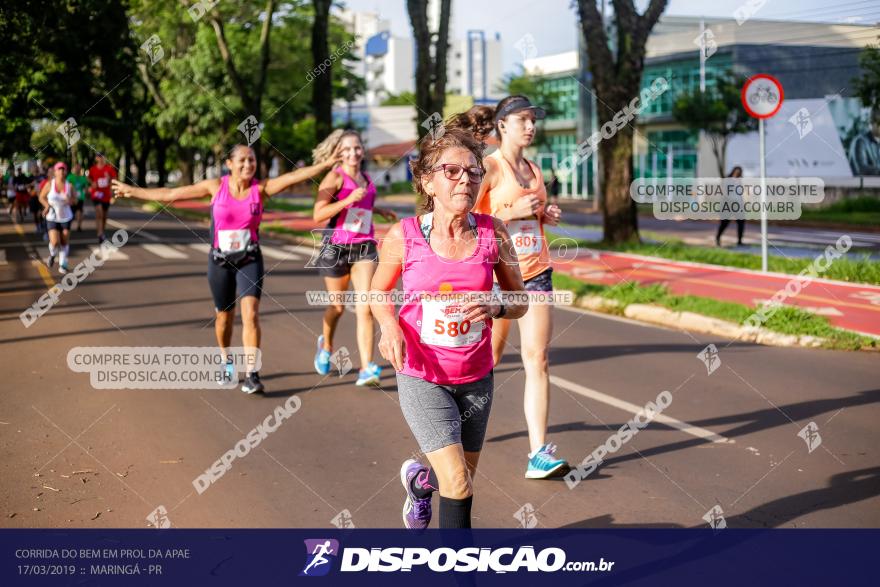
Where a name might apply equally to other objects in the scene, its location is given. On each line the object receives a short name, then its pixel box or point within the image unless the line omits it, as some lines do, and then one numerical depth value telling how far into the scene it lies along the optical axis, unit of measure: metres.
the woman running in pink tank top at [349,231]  7.78
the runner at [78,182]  22.91
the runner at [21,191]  28.55
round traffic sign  13.38
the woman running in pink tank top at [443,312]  3.81
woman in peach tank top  5.57
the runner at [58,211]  16.42
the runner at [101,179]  20.80
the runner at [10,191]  30.90
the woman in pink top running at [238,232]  7.58
